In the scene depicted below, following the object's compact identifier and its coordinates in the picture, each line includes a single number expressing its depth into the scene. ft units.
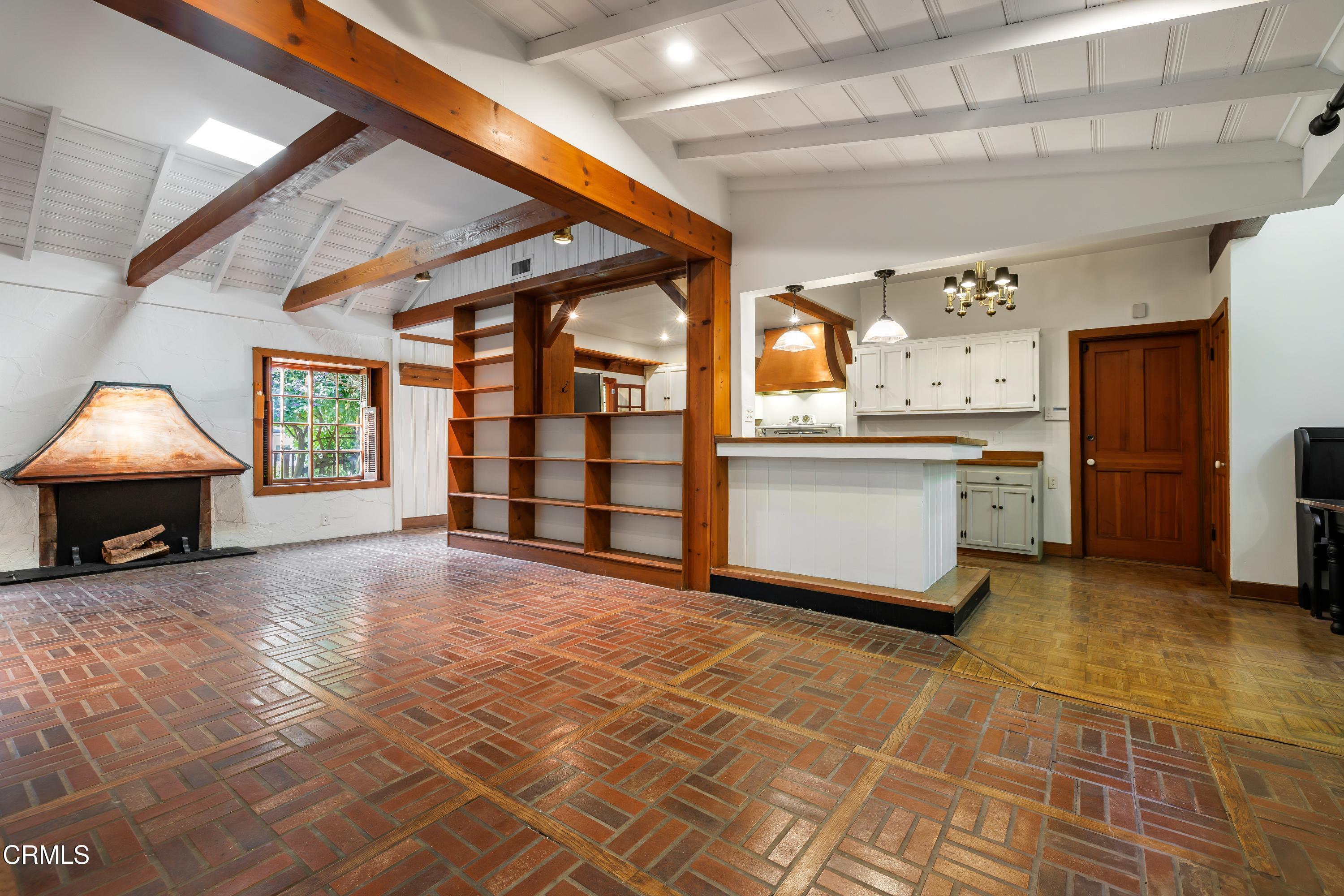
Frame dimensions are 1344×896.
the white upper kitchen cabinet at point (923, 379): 21.89
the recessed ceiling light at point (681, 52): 9.66
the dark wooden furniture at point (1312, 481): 12.81
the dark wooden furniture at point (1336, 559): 11.64
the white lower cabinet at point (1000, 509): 19.10
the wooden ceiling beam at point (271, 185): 10.73
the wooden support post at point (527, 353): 20.10
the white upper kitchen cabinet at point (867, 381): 23.12
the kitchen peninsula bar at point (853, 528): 12.17
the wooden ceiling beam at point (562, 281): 16.10
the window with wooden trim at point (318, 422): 22.33
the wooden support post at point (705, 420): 14.73
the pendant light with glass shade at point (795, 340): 15.83
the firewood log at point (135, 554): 17.74
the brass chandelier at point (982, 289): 16.38
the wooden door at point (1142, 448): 18.58
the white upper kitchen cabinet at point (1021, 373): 19.93
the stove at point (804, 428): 25.45
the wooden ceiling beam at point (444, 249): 14.74
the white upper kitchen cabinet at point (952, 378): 21.29
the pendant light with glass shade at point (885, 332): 14.29
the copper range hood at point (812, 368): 23.52
